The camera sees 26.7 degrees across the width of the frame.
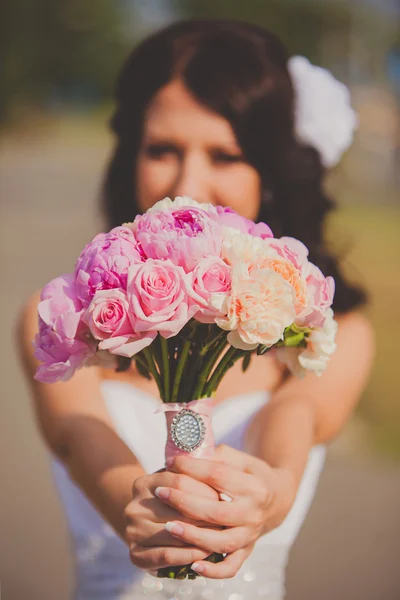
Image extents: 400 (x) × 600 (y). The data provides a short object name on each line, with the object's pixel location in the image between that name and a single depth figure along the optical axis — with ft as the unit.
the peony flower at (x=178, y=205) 5.74
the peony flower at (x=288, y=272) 5.48
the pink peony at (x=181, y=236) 5.34
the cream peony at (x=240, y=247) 5.44
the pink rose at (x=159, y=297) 5.21
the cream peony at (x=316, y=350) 5.83
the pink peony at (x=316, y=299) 5.67
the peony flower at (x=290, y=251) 5.67
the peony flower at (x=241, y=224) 5.72
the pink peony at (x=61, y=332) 5.44
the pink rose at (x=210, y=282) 5.29
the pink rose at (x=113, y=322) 5.26
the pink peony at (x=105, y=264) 5.35
